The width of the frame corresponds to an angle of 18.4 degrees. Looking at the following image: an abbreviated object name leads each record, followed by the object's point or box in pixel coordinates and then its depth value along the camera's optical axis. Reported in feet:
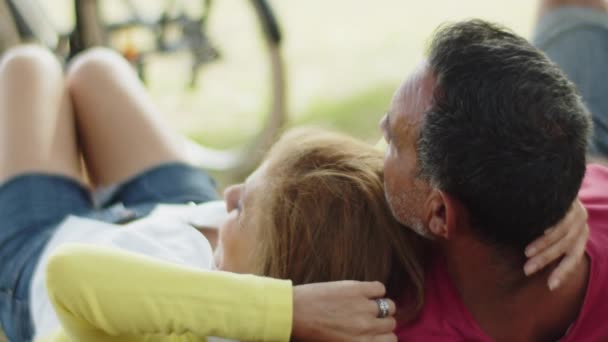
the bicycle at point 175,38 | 9.77
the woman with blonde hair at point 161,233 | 6.03
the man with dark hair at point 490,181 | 5.81
